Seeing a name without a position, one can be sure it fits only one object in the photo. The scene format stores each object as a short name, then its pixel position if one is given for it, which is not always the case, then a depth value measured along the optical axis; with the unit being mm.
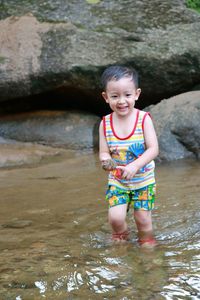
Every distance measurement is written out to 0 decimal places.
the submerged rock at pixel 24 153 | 9910
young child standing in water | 4924
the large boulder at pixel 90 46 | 11049
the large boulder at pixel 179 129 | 9573
